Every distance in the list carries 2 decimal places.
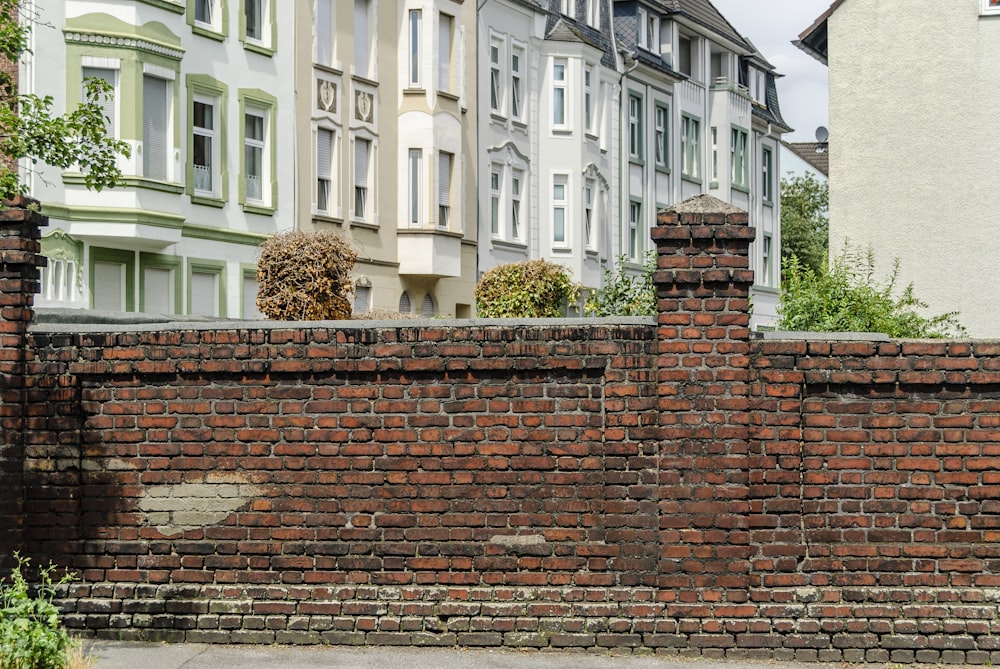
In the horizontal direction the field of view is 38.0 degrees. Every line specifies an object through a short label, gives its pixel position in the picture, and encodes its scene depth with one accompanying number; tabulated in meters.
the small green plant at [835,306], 15.55
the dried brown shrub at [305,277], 21.83
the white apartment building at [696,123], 47.91
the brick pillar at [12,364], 10.49
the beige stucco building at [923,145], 24.56
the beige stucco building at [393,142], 31.72
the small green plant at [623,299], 18.48
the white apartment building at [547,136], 39.06
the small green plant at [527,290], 28.16
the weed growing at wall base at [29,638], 8.15
